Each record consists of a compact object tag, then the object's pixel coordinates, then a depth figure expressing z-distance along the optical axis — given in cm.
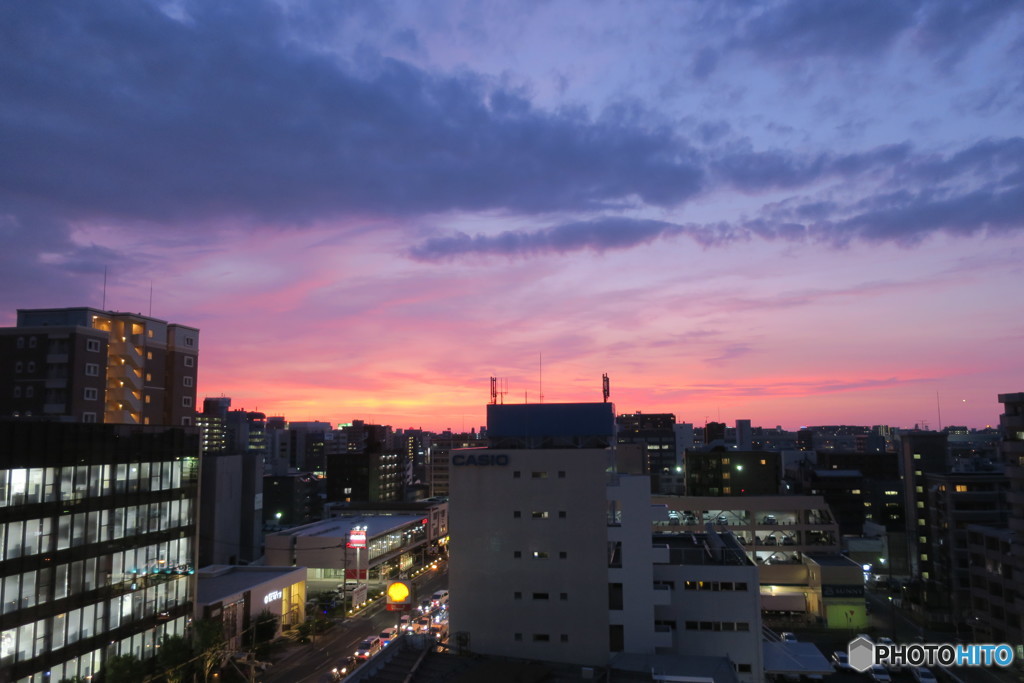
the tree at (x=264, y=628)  5631
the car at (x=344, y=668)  4775
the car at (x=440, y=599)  6624
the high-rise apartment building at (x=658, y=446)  18250
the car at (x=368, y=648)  5228
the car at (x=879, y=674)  4809
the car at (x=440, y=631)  4538
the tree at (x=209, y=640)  4394
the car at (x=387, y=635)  5547
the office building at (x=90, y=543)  3634
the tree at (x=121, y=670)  3975
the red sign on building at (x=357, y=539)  7525
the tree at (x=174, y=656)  4297
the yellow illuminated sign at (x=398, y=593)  4647
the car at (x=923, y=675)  4691
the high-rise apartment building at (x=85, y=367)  6894
